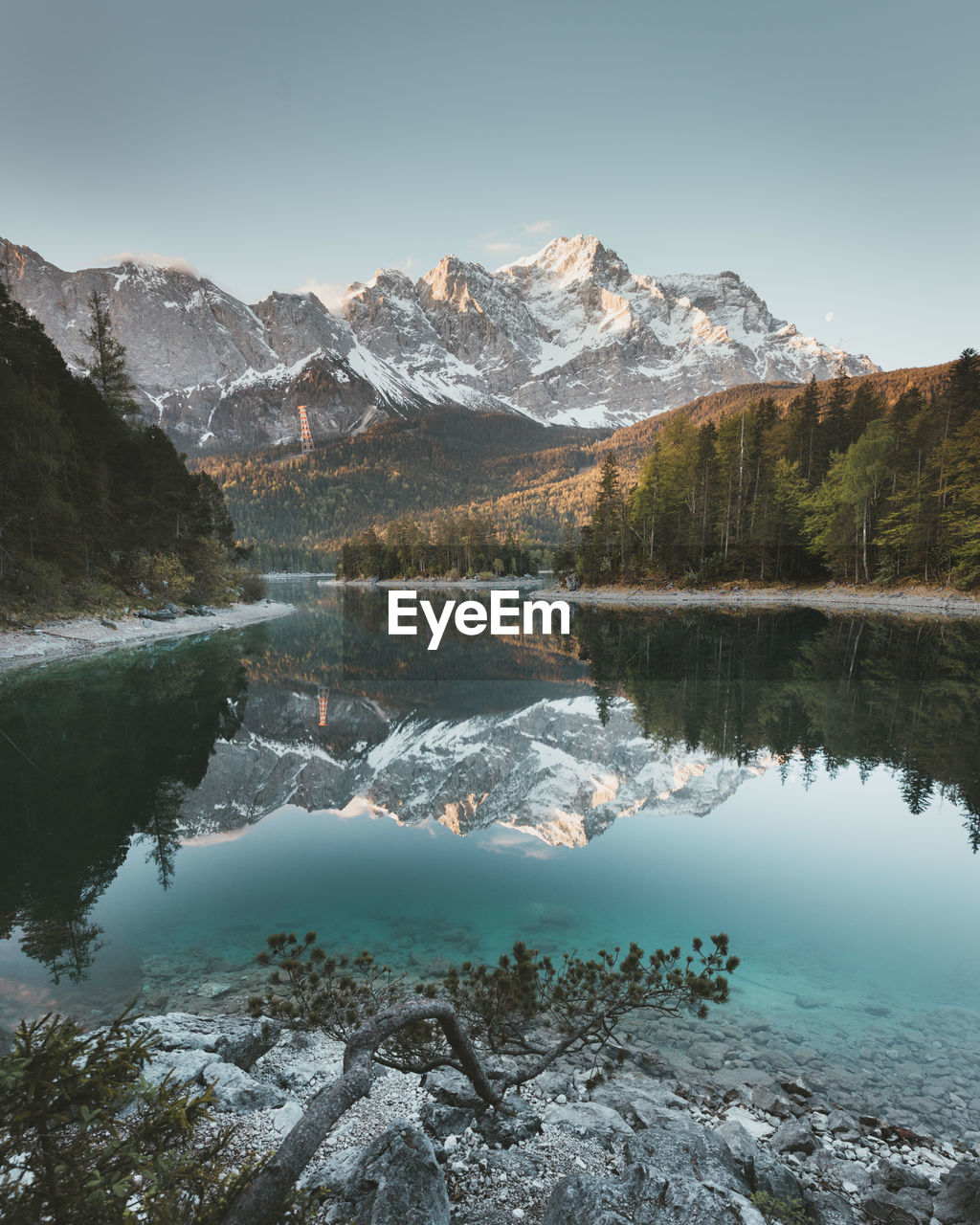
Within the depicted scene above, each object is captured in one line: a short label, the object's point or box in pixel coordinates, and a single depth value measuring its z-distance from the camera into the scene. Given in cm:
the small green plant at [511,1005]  551
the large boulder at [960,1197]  392
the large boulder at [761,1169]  419
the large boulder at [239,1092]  478
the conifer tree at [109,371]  5403
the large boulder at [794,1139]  487
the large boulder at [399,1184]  349
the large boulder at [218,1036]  569
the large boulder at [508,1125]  458
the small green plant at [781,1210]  394
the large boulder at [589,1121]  475
